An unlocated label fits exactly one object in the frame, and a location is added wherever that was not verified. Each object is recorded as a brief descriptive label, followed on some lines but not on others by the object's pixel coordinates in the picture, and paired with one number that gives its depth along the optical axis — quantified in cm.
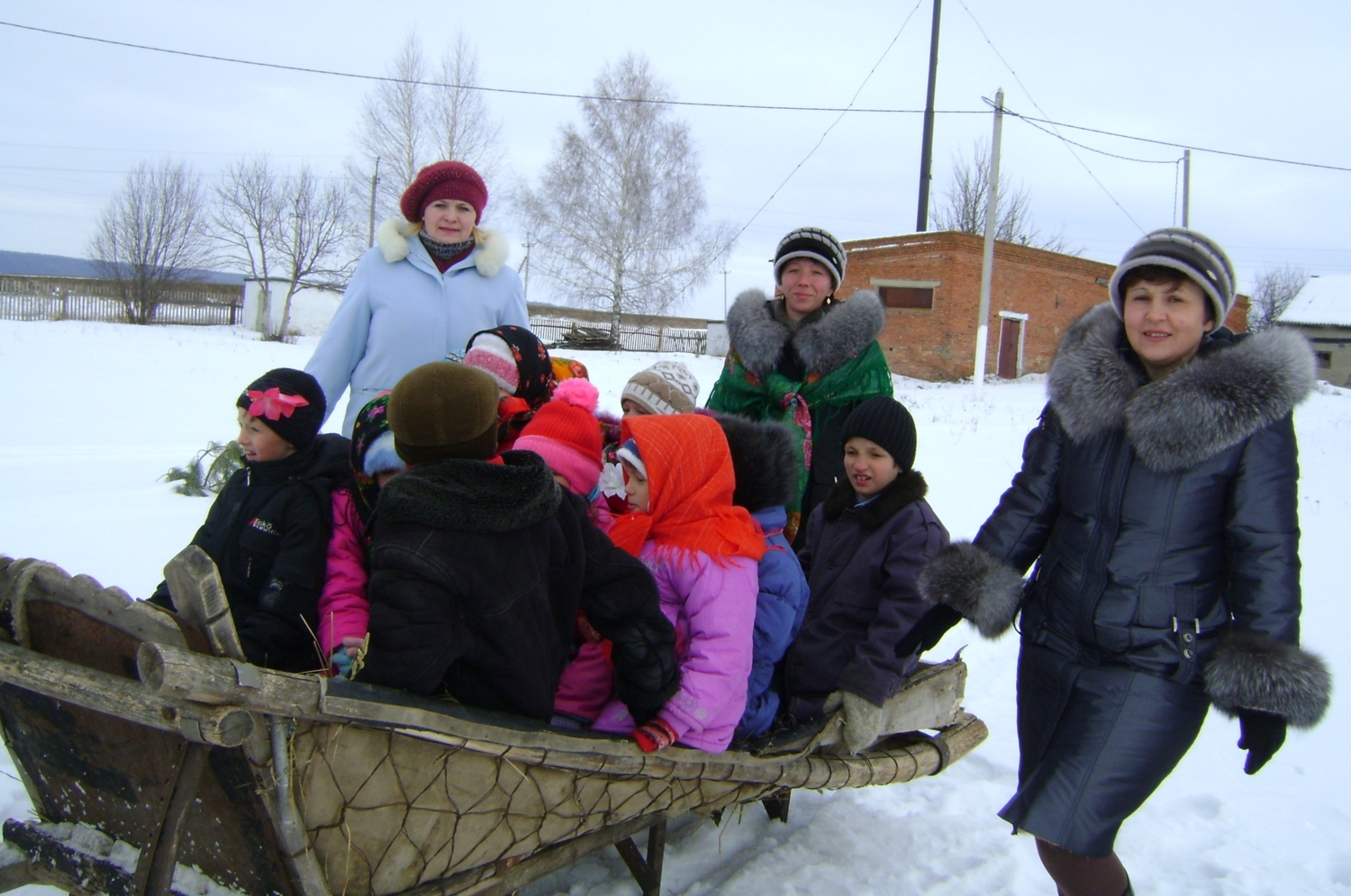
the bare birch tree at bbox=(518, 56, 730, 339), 2764
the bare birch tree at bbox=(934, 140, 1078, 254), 3419
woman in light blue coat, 307
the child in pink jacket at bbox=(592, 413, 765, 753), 205
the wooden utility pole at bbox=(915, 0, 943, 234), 1900
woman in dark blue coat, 177
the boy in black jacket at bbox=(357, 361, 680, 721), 161
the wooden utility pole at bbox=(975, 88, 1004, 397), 1544
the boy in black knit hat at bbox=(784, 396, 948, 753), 234
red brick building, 2105
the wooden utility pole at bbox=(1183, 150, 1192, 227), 2562
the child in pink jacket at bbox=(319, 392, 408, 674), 219
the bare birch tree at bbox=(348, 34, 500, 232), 2492
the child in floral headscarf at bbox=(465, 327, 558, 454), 257
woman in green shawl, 316
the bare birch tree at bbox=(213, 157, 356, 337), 3069
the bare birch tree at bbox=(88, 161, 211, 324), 2811
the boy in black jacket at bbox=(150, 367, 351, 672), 213
